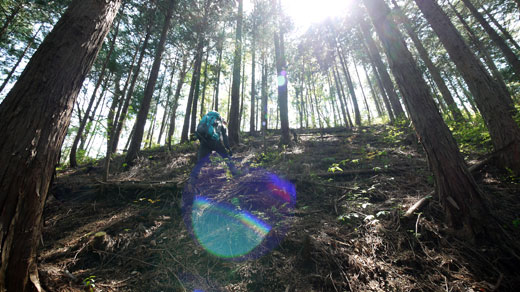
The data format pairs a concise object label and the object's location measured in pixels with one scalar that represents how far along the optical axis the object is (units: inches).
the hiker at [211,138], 181.3
